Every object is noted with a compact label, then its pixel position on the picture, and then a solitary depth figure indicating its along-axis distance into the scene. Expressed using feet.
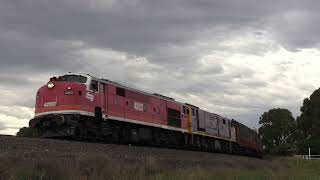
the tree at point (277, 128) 390.21
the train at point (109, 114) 80.64
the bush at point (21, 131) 241.63
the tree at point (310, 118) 308.75
